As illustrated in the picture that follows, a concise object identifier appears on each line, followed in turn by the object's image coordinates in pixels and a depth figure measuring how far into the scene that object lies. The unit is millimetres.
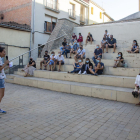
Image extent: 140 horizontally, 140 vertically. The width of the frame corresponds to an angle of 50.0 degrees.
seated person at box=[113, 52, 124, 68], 8125
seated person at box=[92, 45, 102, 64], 9623
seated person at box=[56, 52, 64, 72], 9828
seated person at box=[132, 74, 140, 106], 5414
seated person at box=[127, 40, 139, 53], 9064
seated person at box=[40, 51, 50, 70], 10777
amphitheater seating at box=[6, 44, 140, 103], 6258
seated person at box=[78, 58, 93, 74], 8130
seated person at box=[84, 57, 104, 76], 7824
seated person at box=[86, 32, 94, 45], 12731
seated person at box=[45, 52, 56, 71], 9877
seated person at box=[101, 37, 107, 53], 10695
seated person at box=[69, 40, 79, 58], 11125
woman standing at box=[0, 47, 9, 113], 4220
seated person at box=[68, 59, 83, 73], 8548
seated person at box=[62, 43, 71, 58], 11381
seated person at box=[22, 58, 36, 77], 9911
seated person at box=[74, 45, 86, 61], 9780
